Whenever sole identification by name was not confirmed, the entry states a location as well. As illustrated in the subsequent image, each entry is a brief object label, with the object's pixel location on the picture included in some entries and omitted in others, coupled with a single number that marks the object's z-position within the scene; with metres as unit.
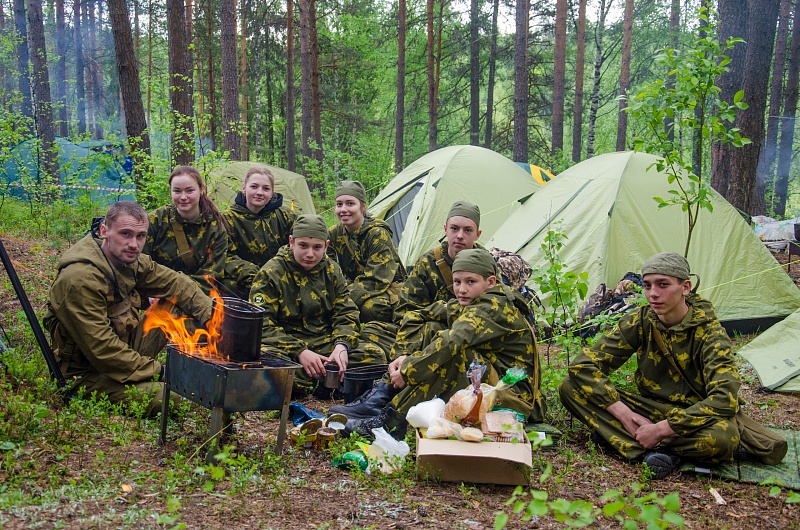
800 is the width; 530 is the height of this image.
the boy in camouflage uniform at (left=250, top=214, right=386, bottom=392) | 5.43
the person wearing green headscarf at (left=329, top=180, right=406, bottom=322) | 6.36
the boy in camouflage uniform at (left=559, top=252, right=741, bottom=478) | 4.03
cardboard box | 3.69
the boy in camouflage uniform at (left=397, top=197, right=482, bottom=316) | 5.52
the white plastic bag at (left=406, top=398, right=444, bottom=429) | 3.95
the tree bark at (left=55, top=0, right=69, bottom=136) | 27.72
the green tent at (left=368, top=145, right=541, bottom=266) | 9.59
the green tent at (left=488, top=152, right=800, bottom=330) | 7.44
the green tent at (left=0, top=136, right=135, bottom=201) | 9.27
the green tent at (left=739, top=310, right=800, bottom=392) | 5.62
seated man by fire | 4.32
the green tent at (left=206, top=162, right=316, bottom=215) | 11.61
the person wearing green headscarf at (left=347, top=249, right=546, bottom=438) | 4.37
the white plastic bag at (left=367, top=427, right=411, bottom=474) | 3.88
